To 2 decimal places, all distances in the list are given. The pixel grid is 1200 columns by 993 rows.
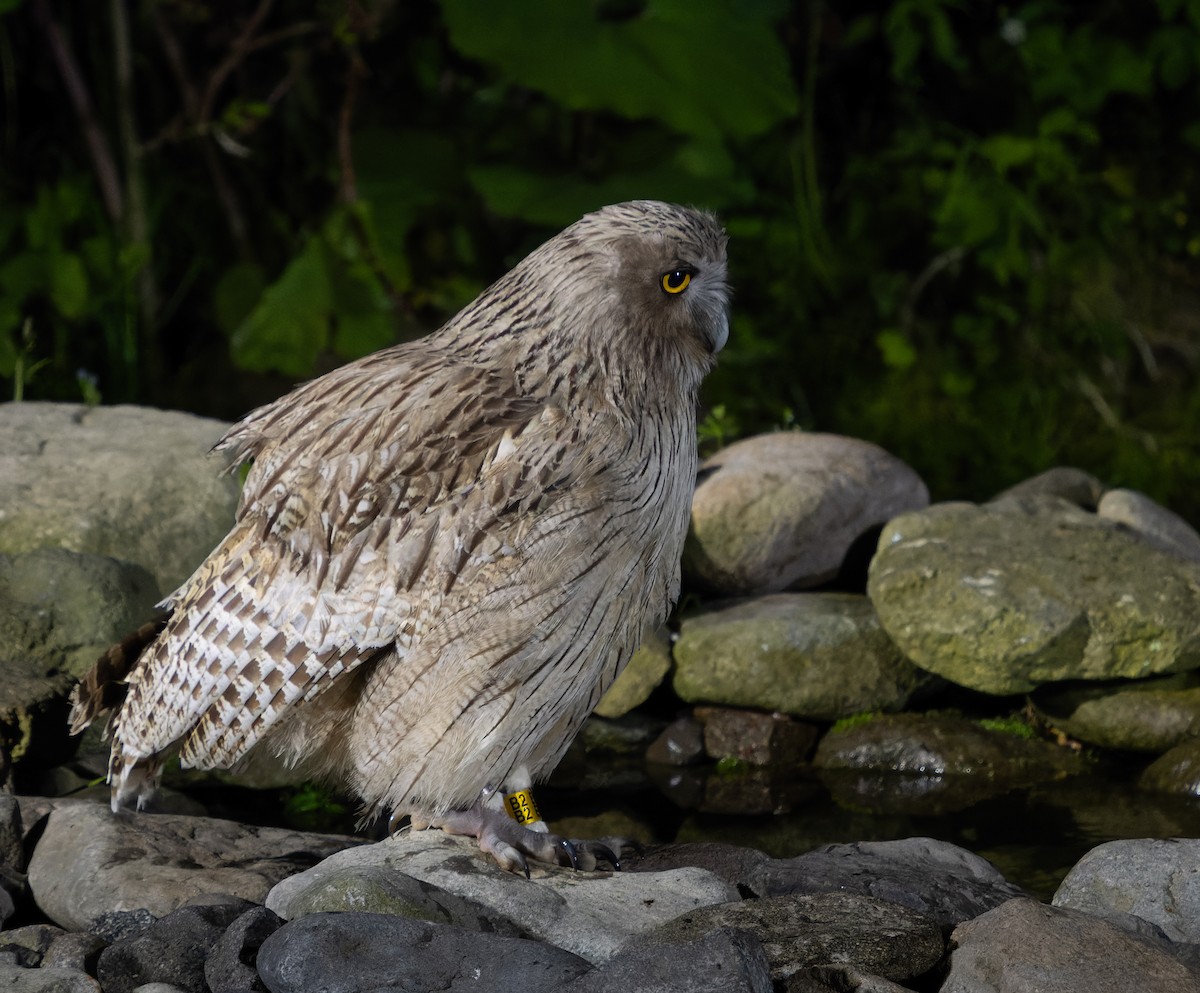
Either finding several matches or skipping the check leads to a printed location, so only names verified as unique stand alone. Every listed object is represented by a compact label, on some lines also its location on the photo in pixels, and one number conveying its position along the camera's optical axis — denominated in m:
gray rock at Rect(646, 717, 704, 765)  8.77
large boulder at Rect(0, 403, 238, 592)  8.53
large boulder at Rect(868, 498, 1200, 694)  8.53
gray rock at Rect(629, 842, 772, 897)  6.04
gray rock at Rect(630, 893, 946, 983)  4.96
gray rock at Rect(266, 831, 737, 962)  5.23
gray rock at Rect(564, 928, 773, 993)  4.53
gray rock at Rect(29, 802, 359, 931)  5.86
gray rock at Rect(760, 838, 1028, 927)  5.62
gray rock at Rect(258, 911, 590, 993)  4.71
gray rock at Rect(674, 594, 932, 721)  8.73
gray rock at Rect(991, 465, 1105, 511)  10.99
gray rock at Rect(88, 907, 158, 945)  5.52
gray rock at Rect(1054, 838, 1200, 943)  5.76
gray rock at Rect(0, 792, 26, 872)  6.32
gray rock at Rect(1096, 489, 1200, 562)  10.05
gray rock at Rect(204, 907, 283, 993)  4.95
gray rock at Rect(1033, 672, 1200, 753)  8.37
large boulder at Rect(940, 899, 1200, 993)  4.75
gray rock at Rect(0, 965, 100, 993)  4.96
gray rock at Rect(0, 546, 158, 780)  7.64
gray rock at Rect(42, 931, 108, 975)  5.30
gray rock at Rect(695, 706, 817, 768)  8.66
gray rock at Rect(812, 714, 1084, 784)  8.24
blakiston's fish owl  5.58
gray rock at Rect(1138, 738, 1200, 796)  7.77
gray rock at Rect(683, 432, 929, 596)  9.64
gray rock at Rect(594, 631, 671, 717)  8.84
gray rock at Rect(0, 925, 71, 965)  5.47
